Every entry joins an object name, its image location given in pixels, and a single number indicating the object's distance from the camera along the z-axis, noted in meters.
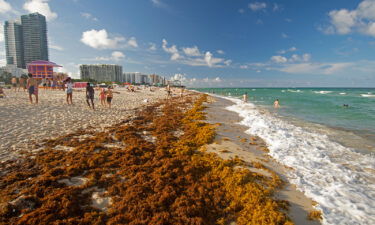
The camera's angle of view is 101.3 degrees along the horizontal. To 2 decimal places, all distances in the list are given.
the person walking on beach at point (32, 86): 11.01
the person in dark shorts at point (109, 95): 12.47
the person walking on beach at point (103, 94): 13.24
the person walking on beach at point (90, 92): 11.34
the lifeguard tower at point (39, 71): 32.97
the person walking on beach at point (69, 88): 12.30
